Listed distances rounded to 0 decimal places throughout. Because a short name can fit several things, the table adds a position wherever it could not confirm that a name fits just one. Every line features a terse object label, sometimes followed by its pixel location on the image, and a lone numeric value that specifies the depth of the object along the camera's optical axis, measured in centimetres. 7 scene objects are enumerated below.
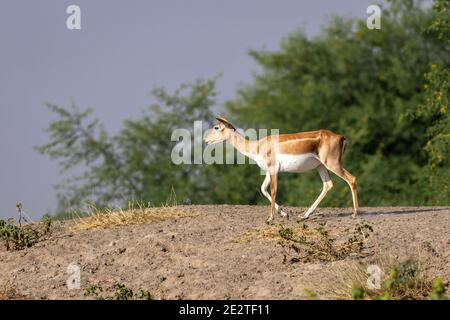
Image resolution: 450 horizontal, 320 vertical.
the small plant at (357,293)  867
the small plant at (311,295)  913
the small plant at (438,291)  845
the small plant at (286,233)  1162
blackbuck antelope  1340
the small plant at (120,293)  1028
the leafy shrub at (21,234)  1399
